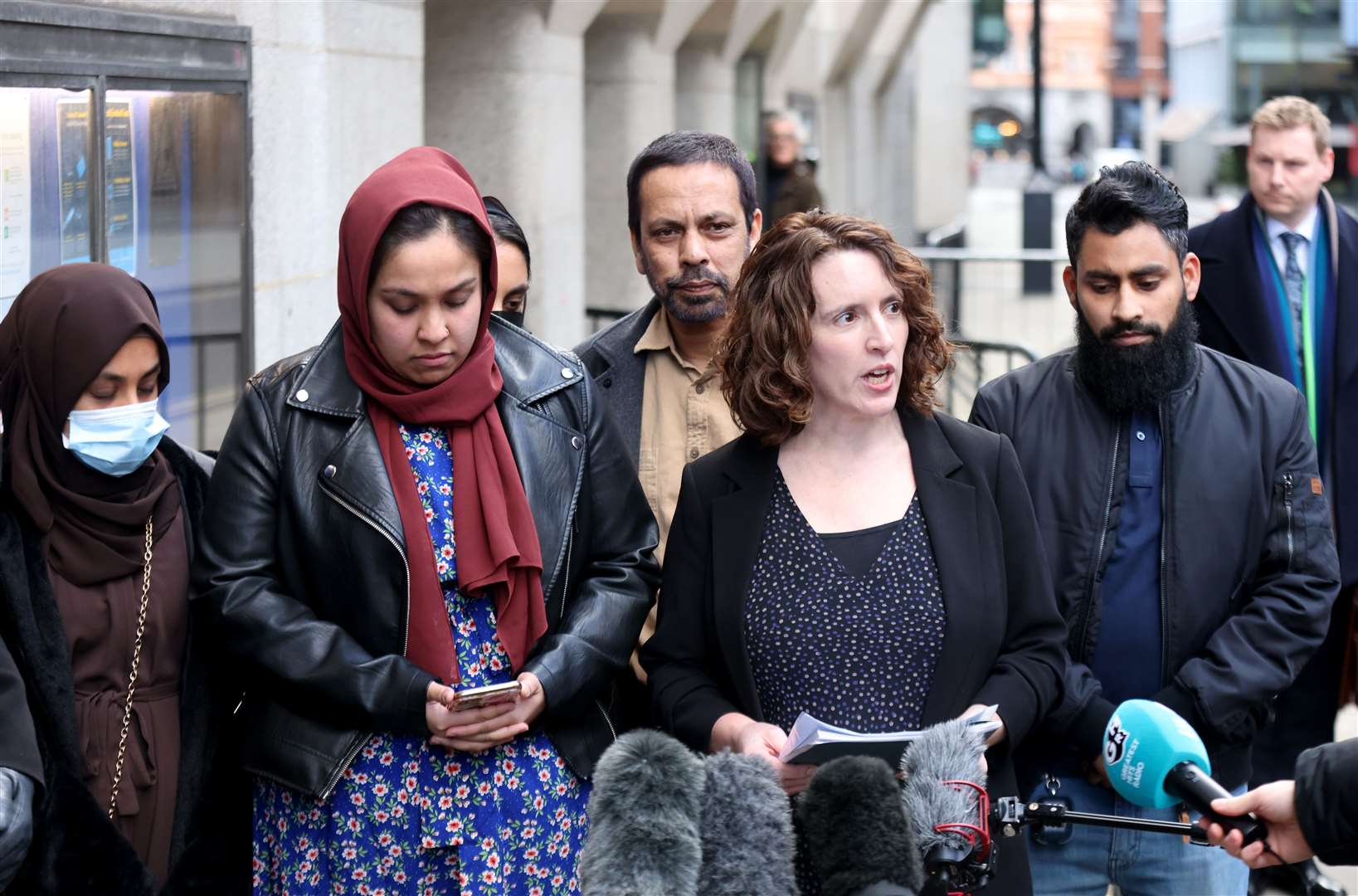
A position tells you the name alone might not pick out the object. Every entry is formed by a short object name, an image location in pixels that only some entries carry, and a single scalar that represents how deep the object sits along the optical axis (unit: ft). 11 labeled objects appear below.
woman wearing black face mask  15.85
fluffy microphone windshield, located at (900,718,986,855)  9.66
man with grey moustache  14.39
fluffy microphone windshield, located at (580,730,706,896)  8.75
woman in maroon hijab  11.21
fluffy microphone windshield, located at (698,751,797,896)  8.98
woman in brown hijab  11.39
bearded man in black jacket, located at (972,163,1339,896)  12.79
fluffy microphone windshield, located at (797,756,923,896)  8.81
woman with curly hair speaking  11.28
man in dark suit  18.66
